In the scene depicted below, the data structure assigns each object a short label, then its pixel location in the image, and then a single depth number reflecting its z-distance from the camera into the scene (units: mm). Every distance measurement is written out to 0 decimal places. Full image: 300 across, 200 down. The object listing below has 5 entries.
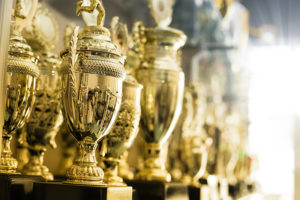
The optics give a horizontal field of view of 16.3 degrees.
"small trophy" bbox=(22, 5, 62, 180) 1814
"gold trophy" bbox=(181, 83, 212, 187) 2424
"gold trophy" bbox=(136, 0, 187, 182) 2040
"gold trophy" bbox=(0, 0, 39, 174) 1653
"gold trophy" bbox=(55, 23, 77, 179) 2093
